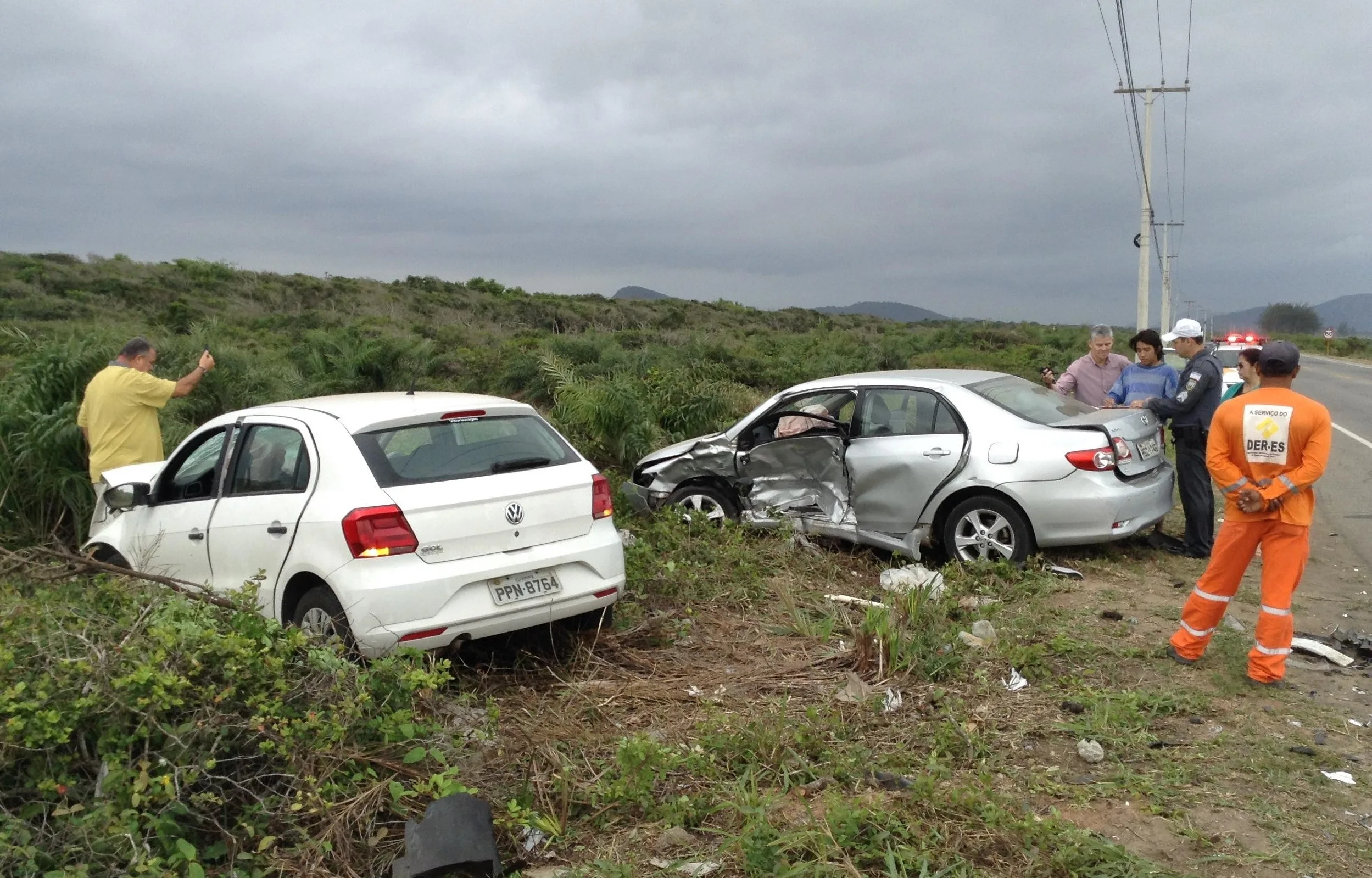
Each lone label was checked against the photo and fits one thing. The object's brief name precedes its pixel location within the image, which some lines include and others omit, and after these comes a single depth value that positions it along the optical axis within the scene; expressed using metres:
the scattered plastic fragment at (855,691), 5.08
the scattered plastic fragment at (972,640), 5.81
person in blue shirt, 8.41
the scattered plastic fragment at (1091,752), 4.41
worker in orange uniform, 5.20
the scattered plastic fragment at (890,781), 4.16
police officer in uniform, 7.92
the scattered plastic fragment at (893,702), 4.95
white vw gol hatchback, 4.94
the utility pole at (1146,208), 24.95
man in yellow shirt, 7.72
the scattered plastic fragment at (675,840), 3.79
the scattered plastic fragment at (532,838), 3.83
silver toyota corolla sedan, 7.23
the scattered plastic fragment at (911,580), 6.53
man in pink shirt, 9.12
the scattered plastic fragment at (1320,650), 5.57
